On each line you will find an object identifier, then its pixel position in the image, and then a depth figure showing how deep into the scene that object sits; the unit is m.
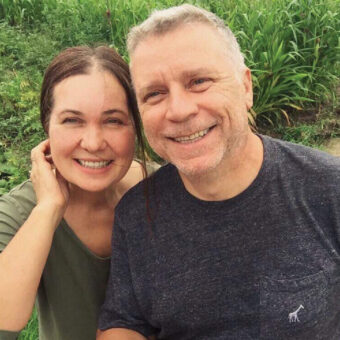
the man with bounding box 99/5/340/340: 0.46
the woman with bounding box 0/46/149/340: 0.51
